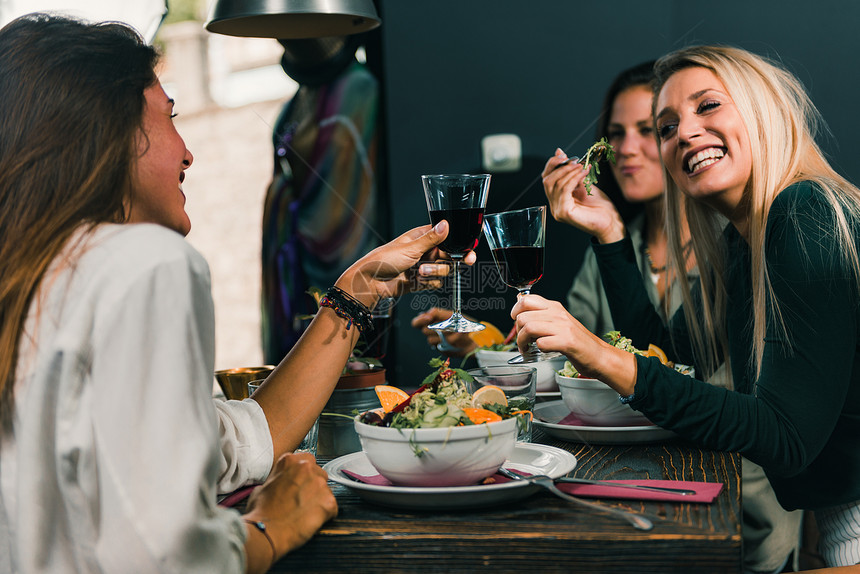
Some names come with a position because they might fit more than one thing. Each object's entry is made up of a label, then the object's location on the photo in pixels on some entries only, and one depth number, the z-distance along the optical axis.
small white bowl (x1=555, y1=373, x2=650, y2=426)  1.37
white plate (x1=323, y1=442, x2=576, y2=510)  0.98
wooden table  0.86
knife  1.01
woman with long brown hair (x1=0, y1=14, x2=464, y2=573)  0.76
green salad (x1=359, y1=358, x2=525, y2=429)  1.03
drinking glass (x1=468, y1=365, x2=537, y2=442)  1.31
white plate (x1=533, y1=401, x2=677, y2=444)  1.33
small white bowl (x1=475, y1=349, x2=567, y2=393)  1.80
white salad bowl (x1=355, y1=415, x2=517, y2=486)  0.99
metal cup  1.47
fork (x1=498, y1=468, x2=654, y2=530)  0.89
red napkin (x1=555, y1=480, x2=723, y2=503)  0.99
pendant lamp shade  1.70
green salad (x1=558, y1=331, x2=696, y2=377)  1.50
